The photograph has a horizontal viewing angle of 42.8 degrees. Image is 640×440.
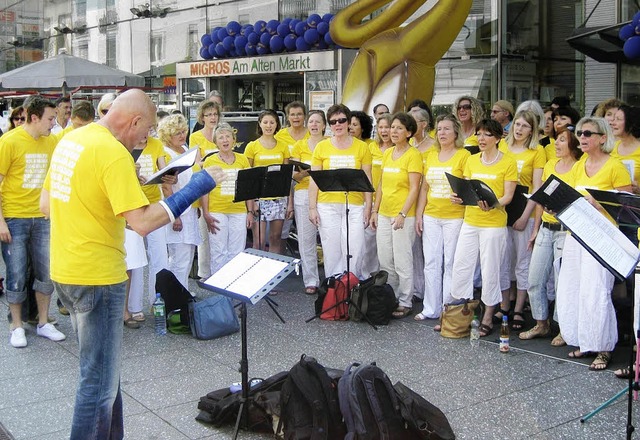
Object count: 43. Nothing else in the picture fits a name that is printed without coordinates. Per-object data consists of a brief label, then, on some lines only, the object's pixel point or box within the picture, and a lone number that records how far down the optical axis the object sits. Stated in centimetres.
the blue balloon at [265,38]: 1671
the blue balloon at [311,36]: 1563
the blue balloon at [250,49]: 1719
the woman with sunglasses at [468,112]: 880
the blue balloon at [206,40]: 1850
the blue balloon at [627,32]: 1029
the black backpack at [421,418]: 465
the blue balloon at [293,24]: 1616
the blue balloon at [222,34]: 1794
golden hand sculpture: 1241
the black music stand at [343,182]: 760
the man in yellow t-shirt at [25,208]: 709
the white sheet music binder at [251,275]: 464
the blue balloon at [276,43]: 1639
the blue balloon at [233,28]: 1778
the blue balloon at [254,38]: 1702
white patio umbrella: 1420
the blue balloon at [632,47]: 1002
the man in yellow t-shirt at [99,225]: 392
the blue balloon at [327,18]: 1548
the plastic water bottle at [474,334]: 708
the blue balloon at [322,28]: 1542
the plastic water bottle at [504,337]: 677
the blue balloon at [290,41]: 1616
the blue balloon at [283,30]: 1631
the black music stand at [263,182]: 803
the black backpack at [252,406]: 505
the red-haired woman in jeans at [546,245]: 686
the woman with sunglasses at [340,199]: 838
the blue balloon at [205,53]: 1852
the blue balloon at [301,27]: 1591
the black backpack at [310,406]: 468
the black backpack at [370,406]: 454
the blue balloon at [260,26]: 1692
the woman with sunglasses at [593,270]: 623
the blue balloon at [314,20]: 1570
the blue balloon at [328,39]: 1538
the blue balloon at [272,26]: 1664
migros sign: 1557
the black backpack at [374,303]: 770
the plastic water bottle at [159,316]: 743
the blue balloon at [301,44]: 1592
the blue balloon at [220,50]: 1789
